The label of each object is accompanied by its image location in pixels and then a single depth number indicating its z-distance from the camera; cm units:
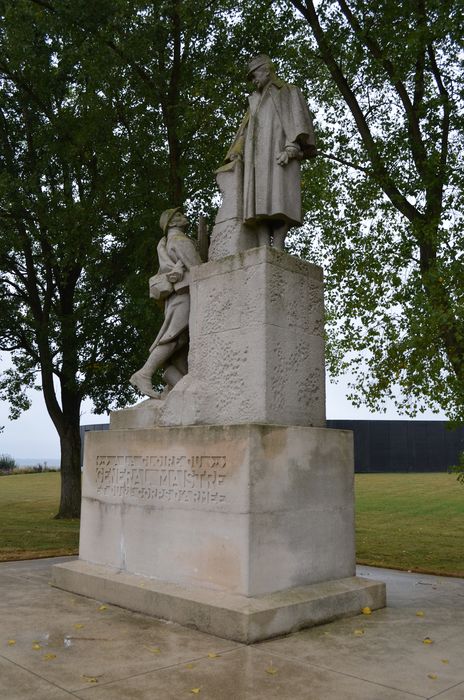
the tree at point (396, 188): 1084
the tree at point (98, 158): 1331
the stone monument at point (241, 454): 580
